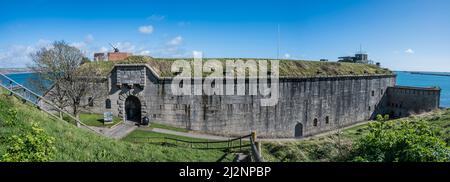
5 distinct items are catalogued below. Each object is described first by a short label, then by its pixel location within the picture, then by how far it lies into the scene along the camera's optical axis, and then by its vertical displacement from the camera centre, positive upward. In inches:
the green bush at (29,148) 249.0 -68.0
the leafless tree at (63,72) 926.4 +7.3
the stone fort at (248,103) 1046.4 -115.2
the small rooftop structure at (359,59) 2165.6 +131.3
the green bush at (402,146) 342.0 -93.3
